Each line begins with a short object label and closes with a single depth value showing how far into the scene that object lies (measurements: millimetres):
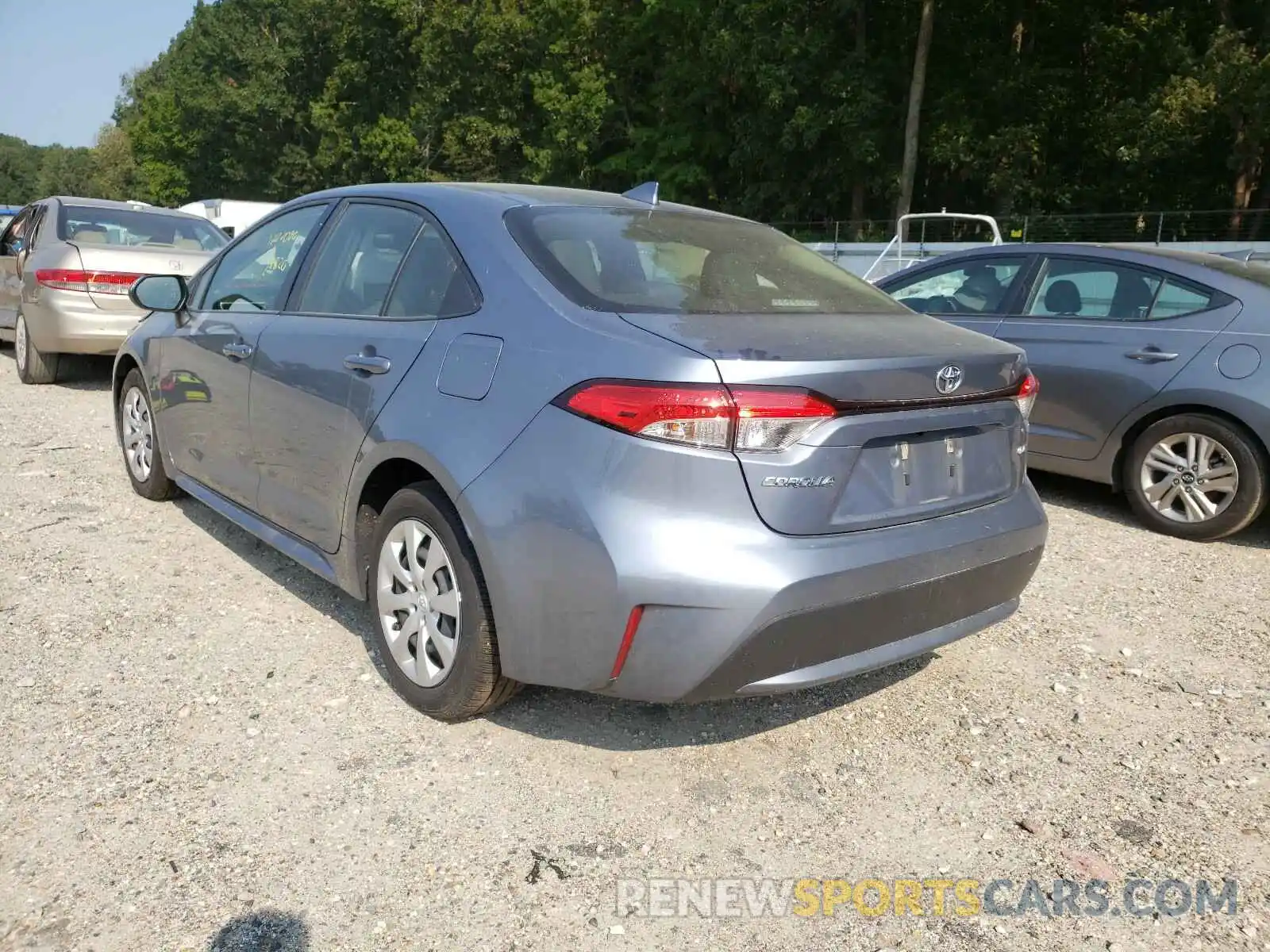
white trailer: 26797
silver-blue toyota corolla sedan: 2488
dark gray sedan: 5156
